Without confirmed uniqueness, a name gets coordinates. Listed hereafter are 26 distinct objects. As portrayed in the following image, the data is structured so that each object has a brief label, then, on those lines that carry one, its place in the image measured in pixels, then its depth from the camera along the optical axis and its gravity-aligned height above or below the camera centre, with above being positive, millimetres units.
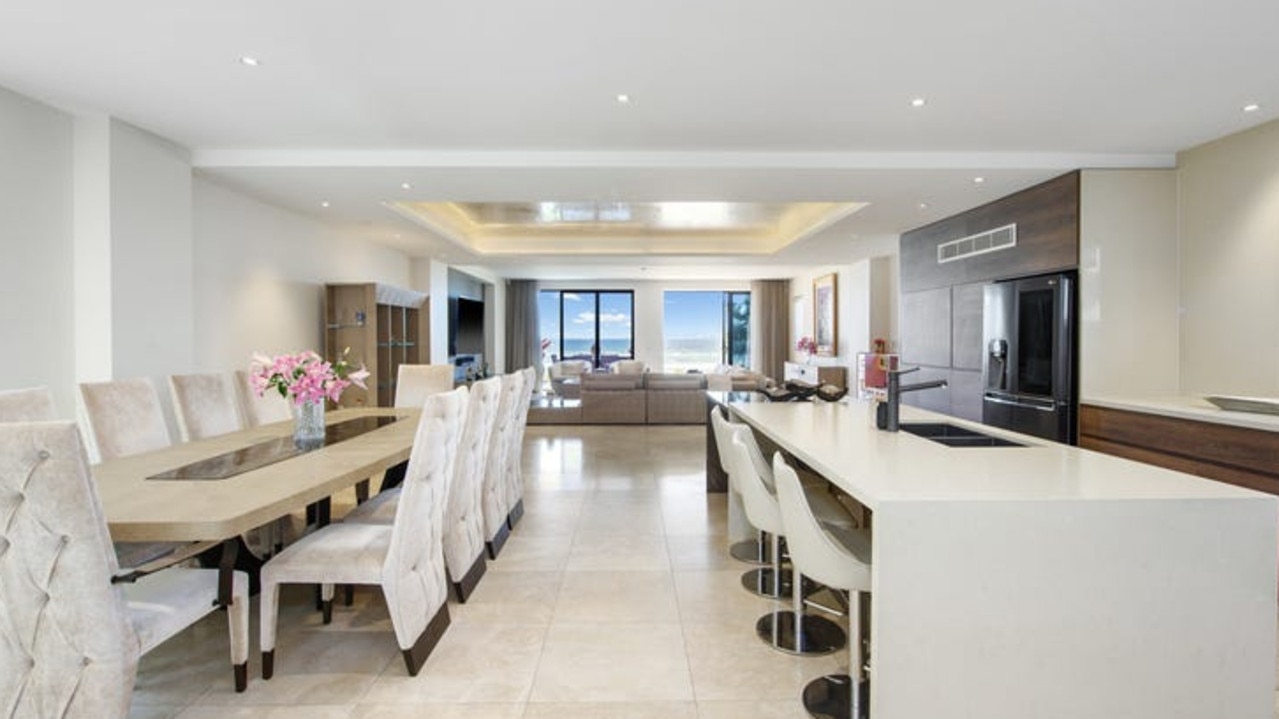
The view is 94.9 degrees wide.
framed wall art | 9781 +572
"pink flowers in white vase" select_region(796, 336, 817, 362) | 10546 -10
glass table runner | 2232 -471
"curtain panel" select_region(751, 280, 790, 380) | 12148 +489
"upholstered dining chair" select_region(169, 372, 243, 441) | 3250 -322
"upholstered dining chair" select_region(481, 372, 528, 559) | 3373 -735
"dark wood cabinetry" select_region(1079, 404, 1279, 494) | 2805 -545
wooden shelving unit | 5996 +172
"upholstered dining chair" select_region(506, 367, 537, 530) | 3941 -789
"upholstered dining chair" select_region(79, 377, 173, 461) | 2701 -329
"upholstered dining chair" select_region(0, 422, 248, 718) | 1418 -618
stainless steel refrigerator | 4105 -74
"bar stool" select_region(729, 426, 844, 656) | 2258 -1121
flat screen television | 9570 +385
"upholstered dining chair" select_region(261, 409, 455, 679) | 2129 -788
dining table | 1688 -480
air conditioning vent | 4699 +892
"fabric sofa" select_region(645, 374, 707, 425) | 8078 -706
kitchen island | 1526 -678
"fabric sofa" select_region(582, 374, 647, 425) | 8078 -719
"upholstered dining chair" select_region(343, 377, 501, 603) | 2758 -768
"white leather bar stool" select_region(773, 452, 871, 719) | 1743 -669
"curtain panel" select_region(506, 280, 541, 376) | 12375 +532
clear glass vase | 2877 -373
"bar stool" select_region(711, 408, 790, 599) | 2740 -1150
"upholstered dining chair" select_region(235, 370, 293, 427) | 3910 -385
